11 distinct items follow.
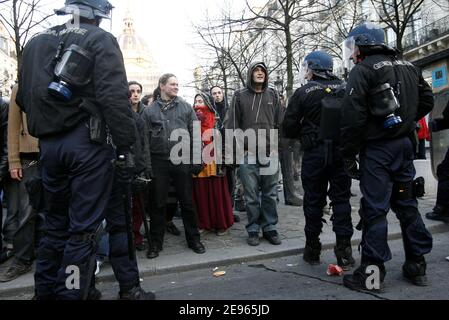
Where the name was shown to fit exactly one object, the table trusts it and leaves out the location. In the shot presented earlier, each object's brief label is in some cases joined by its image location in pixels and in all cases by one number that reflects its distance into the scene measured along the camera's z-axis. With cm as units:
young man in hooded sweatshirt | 526
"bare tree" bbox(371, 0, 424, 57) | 1166
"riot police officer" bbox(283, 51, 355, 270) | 422
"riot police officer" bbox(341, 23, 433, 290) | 352
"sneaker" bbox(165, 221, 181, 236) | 602
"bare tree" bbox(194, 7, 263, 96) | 1911
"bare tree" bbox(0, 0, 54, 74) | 1037
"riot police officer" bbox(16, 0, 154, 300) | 307
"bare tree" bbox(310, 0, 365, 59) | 1600
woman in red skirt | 579
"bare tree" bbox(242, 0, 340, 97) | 1295
